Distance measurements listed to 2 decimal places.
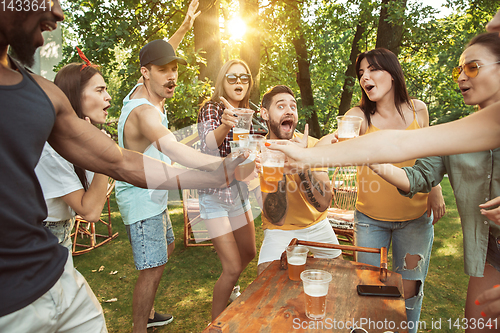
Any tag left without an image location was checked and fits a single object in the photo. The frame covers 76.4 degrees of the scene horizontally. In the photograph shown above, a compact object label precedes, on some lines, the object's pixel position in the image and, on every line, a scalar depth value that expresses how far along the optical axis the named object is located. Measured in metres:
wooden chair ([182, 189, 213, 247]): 5.76
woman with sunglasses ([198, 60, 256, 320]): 3.15
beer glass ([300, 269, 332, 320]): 1.79
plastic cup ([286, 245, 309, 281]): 2.23
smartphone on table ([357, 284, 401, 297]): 1.98
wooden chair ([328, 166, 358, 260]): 4.71
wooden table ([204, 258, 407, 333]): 1.75
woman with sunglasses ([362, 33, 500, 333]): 2.10
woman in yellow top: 2.77
